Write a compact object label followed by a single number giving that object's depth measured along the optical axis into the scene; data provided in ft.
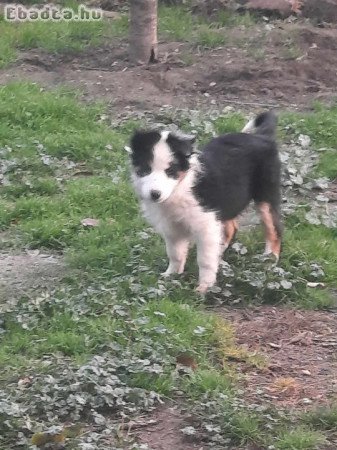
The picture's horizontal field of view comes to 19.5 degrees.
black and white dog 17.06
